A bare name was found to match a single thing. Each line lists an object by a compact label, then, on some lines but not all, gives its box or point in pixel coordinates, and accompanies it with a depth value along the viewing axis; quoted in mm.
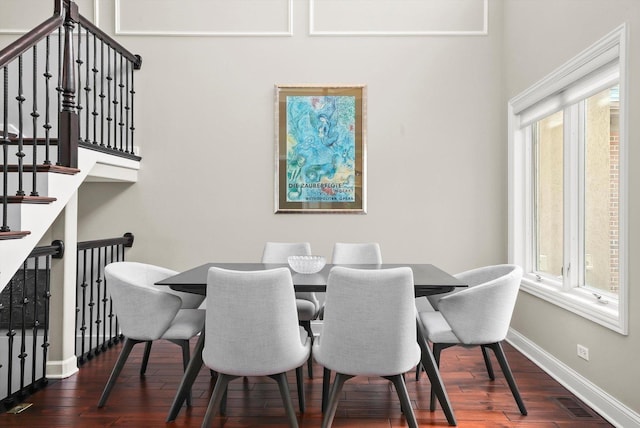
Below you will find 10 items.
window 2656
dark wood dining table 2420
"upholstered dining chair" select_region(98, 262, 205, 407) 2555
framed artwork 4301
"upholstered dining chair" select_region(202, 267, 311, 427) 2051
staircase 2469
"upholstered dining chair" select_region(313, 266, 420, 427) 2055
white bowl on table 2852
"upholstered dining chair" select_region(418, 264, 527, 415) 2473
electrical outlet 2812
